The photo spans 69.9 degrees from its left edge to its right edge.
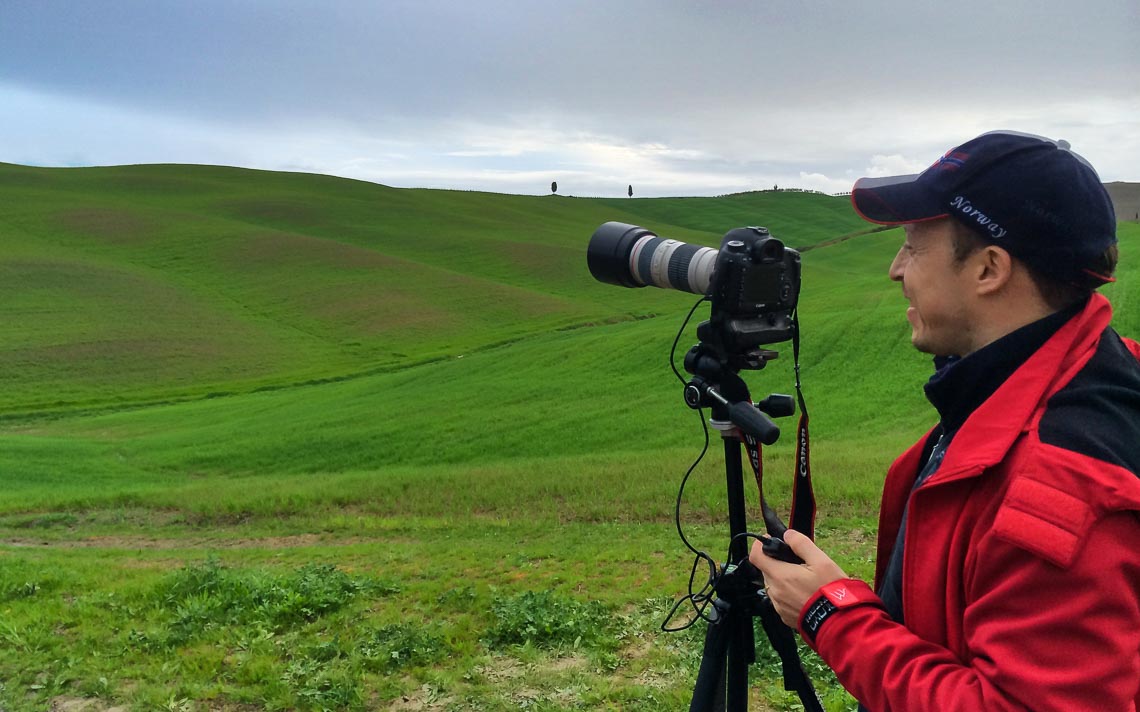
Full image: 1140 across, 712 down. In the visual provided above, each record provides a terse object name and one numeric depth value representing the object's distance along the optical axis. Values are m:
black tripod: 2.35
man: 1.33
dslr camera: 2.37
